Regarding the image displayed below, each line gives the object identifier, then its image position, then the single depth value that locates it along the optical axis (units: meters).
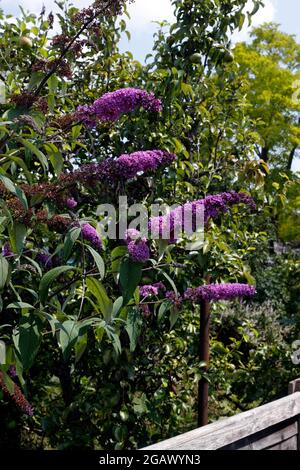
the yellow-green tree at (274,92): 22.27
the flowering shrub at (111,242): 1.76
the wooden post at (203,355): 3.46
